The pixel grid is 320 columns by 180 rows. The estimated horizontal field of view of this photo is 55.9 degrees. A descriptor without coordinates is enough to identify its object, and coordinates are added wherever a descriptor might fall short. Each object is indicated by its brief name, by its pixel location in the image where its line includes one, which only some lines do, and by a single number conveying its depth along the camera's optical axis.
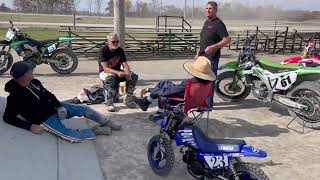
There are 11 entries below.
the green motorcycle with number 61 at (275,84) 4.53
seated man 4.92
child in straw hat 3.32
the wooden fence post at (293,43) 13.24
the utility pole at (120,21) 6.33
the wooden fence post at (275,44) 12.95
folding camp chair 3.38
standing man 4.53
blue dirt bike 2.66
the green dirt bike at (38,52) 7.15
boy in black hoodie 3.42
